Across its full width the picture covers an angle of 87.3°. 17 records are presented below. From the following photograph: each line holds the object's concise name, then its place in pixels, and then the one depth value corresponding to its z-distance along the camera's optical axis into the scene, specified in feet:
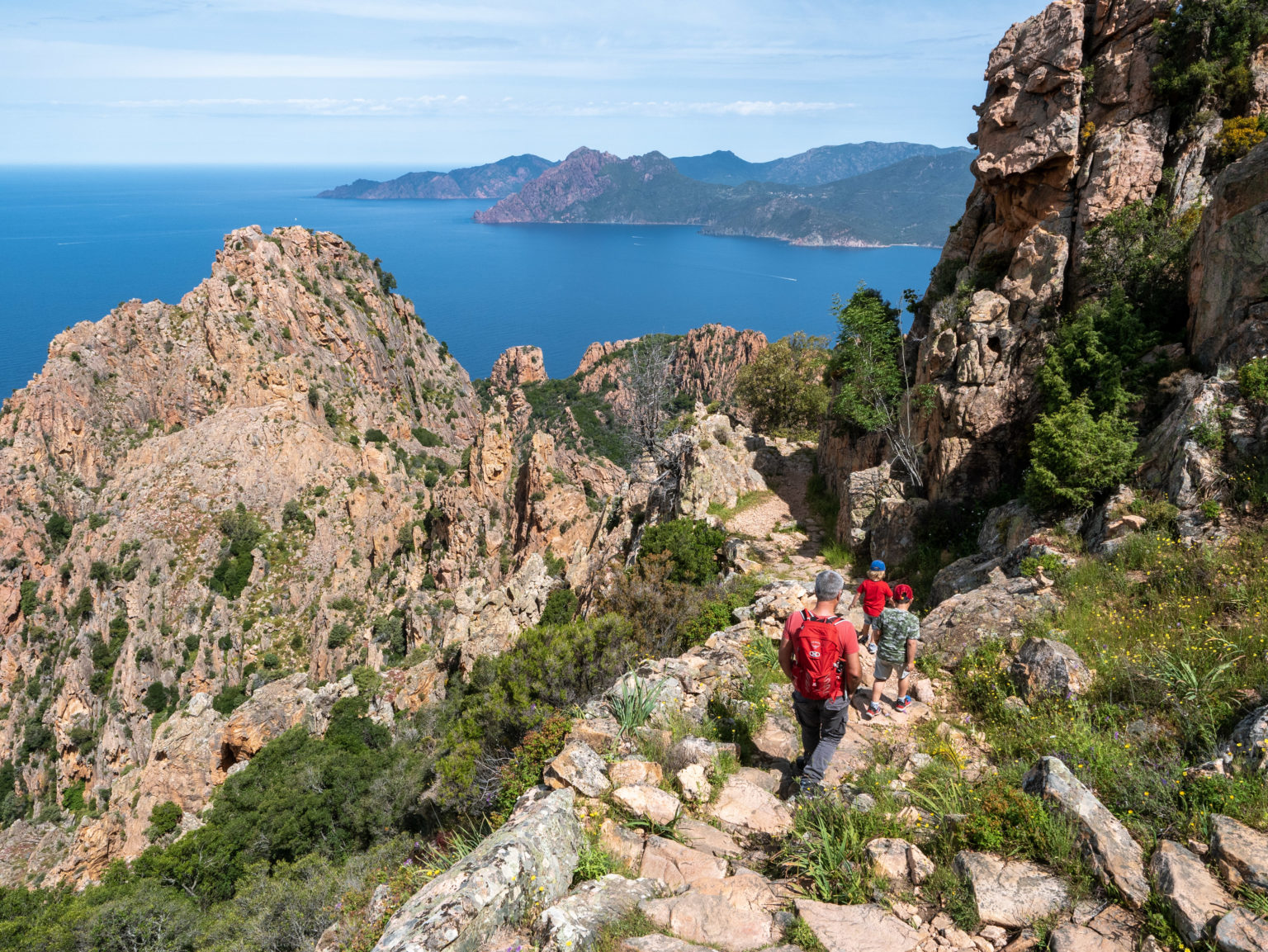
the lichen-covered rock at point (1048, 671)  24.79
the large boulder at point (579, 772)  22.89
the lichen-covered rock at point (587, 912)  16.47
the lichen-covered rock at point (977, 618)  31.48
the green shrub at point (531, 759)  26.21
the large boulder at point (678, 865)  19.26
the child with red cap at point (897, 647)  28.04
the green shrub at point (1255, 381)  34.03
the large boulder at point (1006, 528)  43.60
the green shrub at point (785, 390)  104.73
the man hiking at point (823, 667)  21.54
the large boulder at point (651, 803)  21.89
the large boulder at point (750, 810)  21.85
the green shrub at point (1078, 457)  39.88
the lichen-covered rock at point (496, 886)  16.46
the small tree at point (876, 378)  61.93
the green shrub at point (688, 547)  60.03
